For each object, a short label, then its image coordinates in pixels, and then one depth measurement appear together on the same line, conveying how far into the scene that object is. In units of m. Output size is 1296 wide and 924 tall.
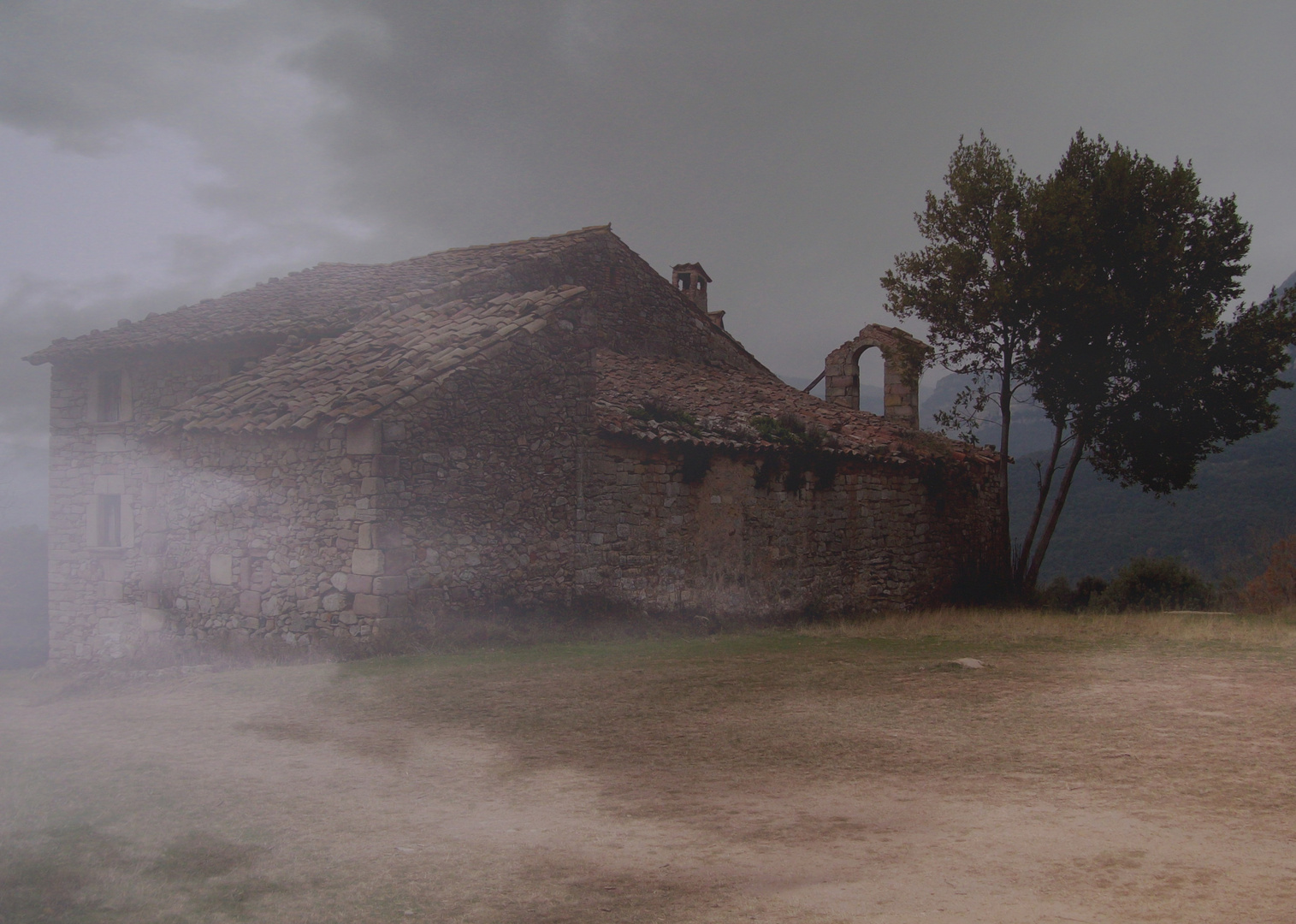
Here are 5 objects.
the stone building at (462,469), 11.36
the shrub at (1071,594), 17.72
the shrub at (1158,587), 18.36
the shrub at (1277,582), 17.25
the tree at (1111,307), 17.16
